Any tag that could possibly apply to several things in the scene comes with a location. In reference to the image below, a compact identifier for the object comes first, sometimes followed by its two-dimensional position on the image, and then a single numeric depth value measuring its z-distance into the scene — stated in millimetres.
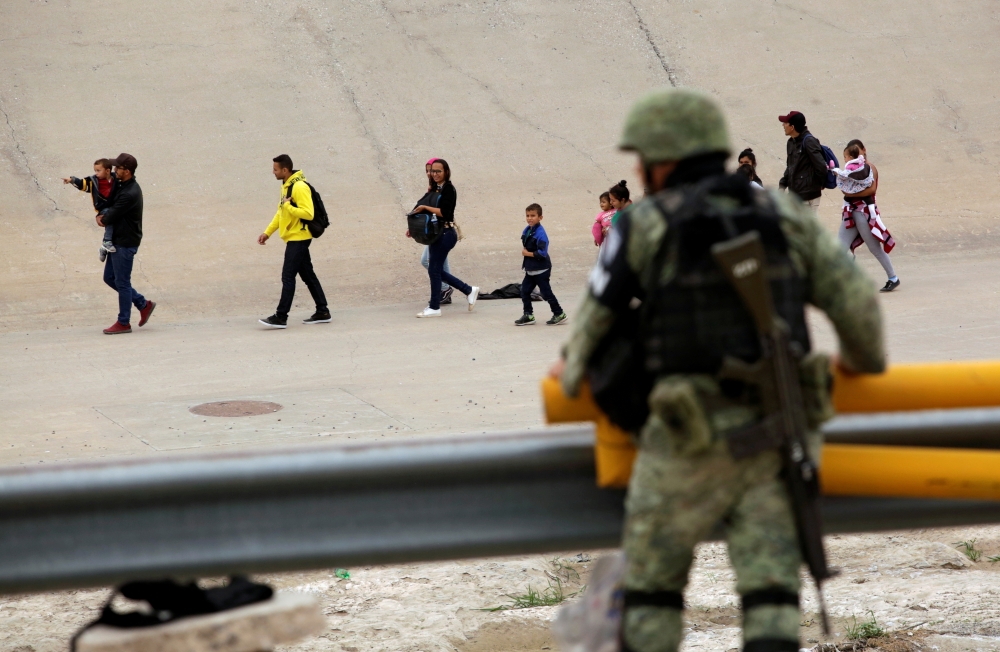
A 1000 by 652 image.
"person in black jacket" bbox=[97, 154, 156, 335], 24766
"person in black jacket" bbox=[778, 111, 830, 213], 27094
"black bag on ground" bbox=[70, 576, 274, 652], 6283
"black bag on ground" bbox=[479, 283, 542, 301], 28516
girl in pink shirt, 24141
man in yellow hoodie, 25141
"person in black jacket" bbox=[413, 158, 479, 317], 25953
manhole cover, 17781
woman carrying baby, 26297
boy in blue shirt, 24297
